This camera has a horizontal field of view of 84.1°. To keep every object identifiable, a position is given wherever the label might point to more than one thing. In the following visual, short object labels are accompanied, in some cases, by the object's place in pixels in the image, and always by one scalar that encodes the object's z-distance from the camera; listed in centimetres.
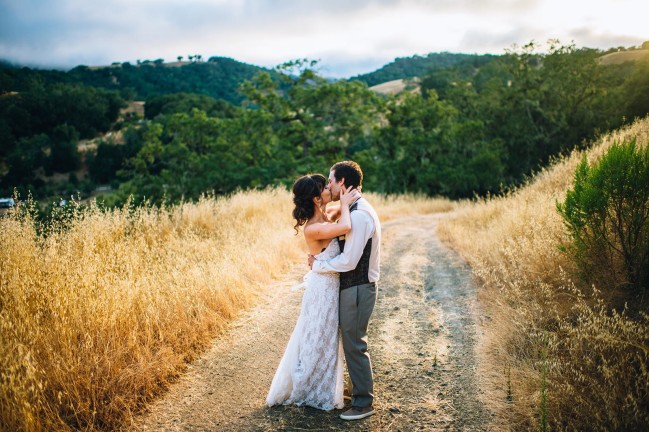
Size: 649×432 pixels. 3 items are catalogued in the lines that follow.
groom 331
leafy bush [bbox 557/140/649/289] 423
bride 342
